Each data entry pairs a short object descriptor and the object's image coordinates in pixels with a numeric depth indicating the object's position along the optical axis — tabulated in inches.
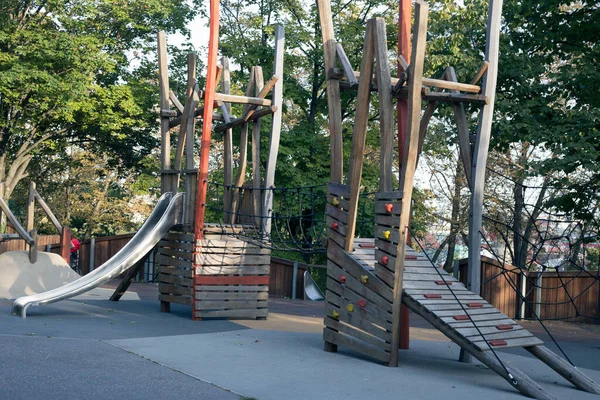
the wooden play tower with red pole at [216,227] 477.1
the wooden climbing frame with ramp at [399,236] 298.2
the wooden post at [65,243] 754.6
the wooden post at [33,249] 606.5
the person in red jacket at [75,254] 899.4
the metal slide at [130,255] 441.1
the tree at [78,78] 879.1
